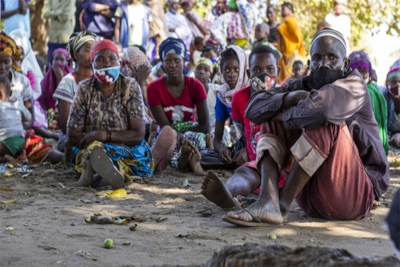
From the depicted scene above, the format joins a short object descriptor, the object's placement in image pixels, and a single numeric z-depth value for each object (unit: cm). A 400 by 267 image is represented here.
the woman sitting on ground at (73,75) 1272
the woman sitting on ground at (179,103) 1299
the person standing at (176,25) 2404
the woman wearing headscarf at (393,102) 1546
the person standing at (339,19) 2348
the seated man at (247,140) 789
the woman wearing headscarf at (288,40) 2444
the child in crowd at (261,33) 2251
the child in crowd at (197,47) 2303
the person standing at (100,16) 2069
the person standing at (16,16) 2054
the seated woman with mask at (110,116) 1081
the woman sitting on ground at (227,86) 1170
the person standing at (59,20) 2165
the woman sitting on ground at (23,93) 1333
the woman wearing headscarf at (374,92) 1166
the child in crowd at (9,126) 1280
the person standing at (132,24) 2104
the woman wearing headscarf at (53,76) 1740
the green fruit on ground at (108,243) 640
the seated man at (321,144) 717
